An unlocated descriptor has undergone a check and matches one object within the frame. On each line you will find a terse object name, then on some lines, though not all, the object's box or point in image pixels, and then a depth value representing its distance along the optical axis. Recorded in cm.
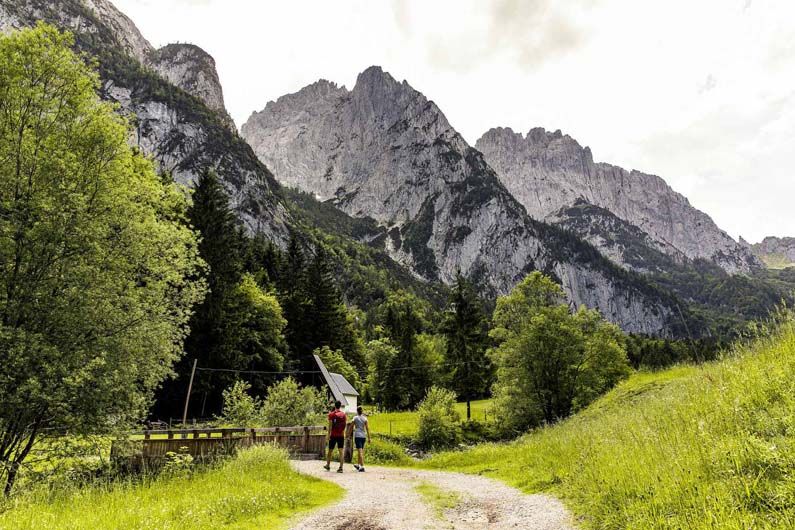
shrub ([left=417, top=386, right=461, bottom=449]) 4066
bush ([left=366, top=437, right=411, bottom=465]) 3291
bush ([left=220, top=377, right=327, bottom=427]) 3312
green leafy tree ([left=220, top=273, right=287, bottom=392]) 4916
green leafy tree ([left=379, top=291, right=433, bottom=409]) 6831
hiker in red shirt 1950
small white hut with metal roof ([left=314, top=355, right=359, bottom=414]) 4803
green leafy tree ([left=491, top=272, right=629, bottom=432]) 4091
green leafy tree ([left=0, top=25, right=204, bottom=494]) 1456
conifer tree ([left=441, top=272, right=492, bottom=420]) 5916
